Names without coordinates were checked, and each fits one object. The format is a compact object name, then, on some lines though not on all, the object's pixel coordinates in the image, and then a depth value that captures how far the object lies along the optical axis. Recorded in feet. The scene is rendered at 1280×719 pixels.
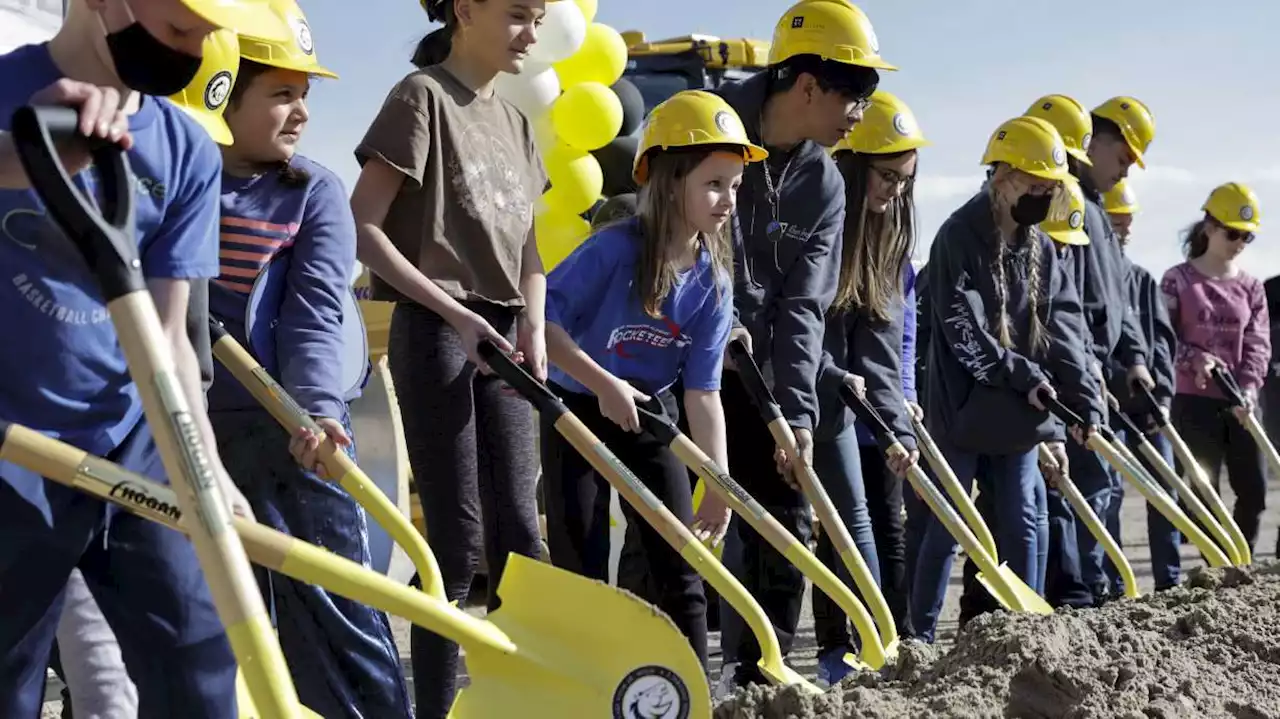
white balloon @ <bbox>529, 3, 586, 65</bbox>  23.04
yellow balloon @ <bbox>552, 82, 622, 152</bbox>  23.94
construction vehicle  31.30
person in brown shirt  13.79
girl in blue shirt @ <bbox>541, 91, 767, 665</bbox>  15.29
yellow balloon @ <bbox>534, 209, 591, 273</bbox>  24.22
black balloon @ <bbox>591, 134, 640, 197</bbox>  26.25
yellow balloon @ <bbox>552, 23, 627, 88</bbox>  24.84
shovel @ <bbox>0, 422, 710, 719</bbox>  10.95
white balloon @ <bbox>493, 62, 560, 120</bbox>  23.77
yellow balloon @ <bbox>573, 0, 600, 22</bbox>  24.23
